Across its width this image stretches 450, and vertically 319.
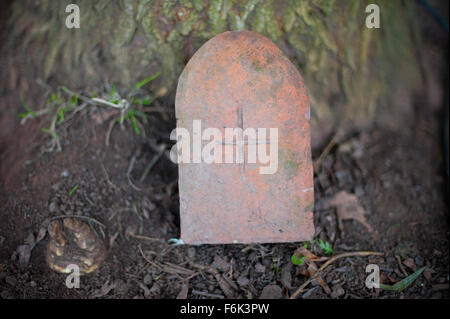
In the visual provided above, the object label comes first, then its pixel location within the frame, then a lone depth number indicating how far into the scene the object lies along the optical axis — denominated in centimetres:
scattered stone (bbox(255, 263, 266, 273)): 60
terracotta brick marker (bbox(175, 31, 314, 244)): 60
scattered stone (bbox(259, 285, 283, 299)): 58
